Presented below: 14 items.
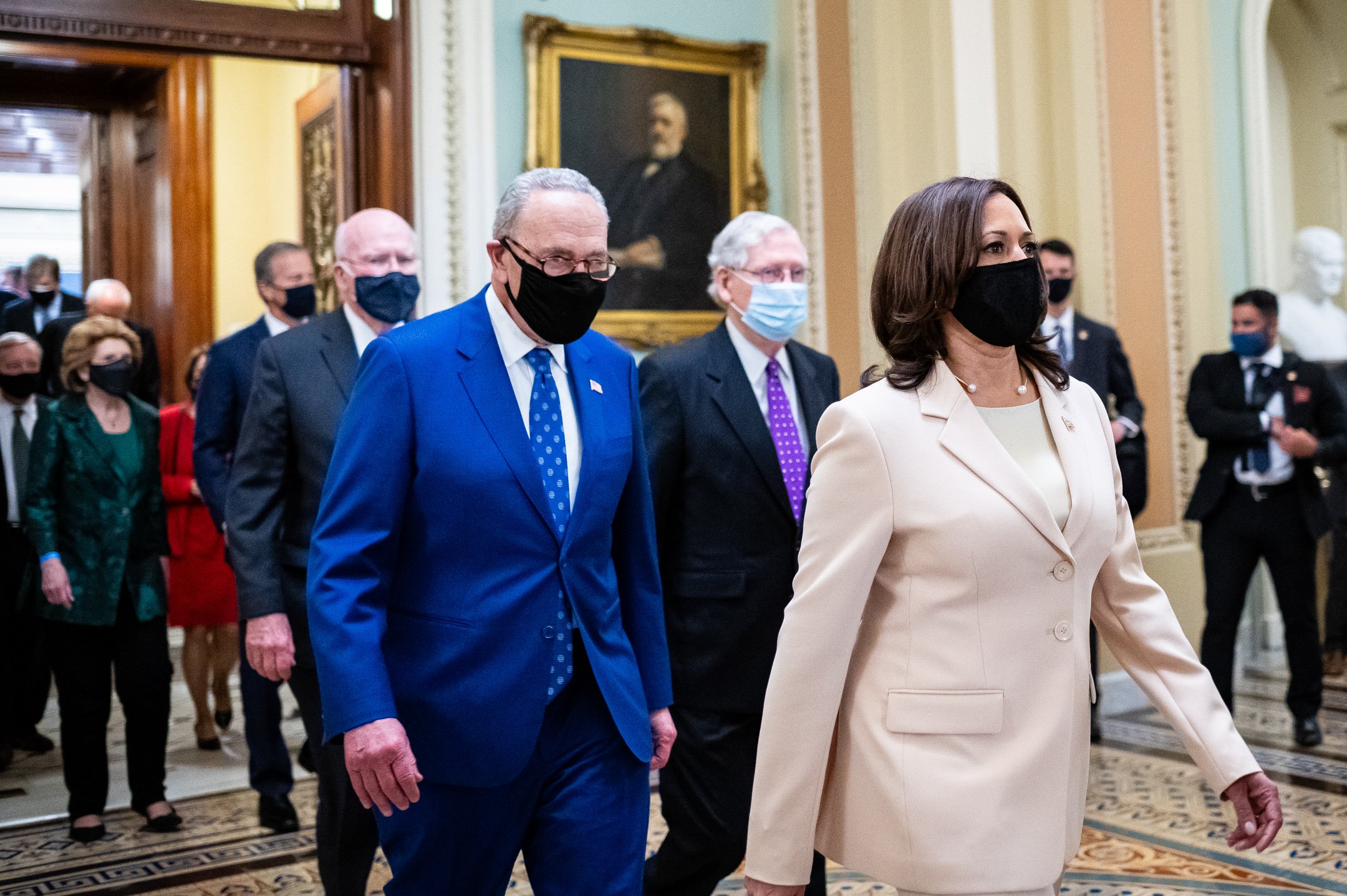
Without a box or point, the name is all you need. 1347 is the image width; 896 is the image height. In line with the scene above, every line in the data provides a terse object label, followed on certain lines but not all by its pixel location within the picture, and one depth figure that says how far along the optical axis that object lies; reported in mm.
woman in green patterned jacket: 5172
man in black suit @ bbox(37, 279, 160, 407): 7105
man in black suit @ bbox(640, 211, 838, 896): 3342
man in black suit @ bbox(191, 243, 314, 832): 4832
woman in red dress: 6750
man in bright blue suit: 2350
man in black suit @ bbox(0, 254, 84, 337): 8562
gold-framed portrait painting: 6891
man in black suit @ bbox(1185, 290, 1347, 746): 6297
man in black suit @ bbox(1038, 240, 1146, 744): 6203
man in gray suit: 3539
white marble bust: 8109
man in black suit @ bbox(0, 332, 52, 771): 6262
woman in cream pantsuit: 1998
